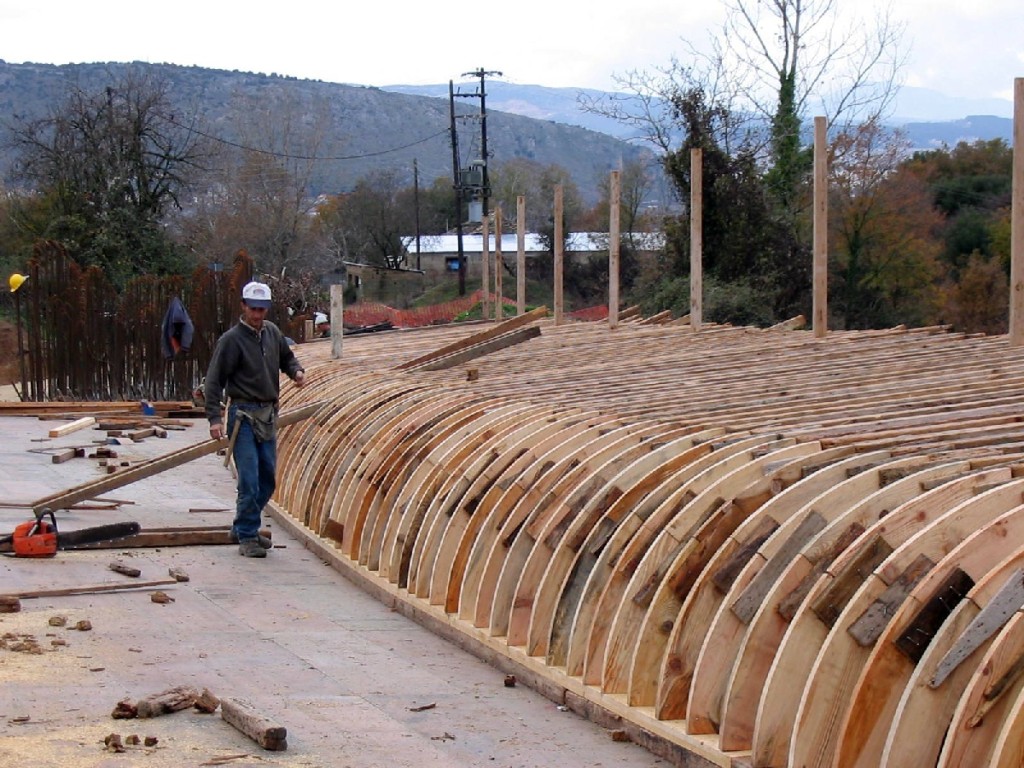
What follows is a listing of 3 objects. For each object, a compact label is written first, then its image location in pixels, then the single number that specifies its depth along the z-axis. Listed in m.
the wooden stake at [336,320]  14.41
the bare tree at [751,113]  29.39
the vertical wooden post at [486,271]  22.16
